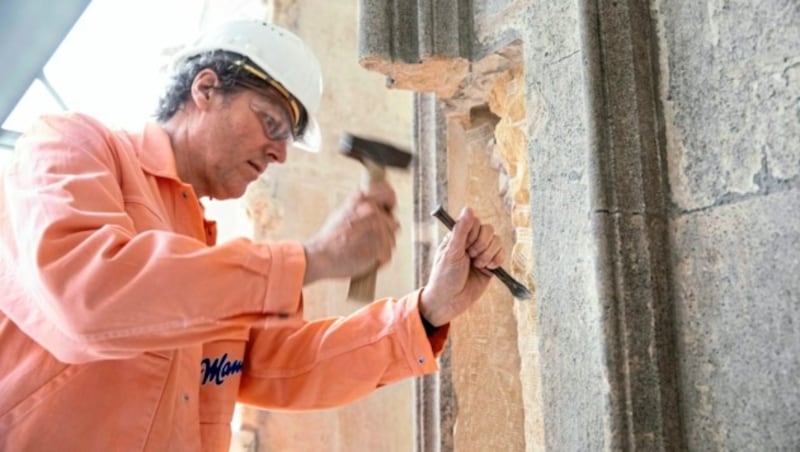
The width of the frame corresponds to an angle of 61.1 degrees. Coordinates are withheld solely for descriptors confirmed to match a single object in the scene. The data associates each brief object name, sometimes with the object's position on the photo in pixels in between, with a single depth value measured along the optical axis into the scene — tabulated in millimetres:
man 1005
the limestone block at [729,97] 889
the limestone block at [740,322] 863
